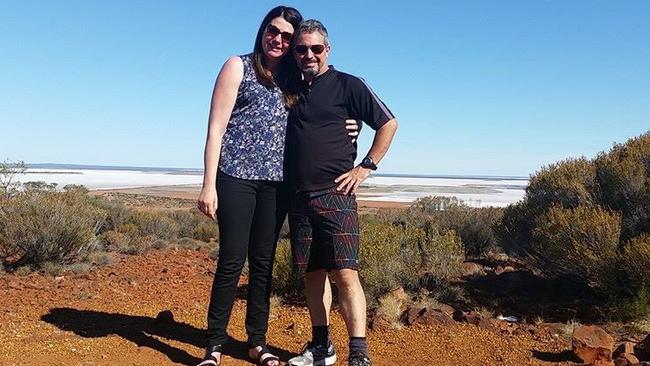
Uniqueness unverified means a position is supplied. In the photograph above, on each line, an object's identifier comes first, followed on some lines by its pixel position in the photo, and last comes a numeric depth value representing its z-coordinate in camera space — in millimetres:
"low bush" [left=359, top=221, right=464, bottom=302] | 6445
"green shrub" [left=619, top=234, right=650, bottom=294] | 5457
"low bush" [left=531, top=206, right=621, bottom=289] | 5899
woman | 3582
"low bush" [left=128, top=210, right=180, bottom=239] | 12320
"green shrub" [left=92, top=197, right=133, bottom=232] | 12711
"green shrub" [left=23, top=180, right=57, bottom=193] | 13055
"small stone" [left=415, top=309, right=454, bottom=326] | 5184
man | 3492
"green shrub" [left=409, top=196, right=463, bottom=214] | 13055
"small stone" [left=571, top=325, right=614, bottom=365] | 4016
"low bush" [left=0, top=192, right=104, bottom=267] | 7973
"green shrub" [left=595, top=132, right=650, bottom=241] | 6559
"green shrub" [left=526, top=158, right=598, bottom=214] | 7410
